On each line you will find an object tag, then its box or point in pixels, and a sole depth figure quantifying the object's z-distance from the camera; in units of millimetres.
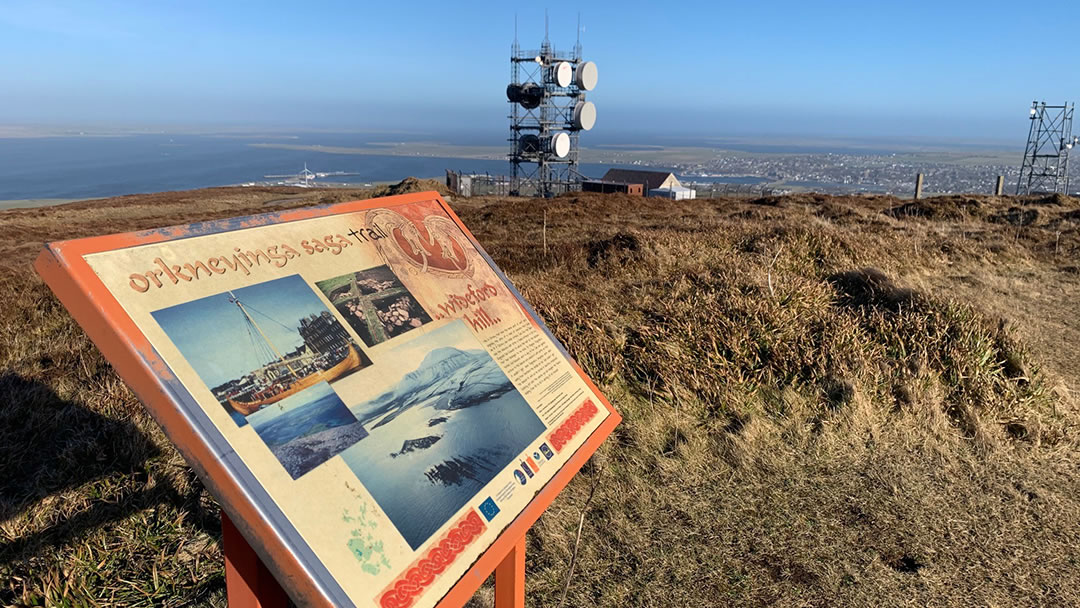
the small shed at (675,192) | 52156
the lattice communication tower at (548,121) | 40031
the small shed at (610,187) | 45281
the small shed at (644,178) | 56988
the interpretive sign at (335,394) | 1580
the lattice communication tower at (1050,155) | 41903
